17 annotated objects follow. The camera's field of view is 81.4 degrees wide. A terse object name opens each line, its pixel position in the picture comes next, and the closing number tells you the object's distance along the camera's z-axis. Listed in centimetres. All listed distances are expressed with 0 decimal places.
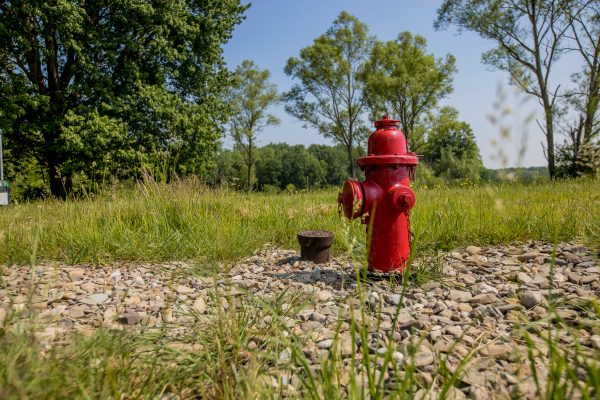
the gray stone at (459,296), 228
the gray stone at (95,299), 233
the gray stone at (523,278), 257
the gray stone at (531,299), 211
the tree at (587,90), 1476
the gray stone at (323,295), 232
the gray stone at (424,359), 151
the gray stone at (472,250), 348
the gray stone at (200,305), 214
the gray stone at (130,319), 200
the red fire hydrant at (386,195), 258
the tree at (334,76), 2859
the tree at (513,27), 1582
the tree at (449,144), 2959
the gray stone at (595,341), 151
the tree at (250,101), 3356
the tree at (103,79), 1263
